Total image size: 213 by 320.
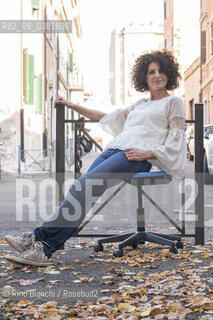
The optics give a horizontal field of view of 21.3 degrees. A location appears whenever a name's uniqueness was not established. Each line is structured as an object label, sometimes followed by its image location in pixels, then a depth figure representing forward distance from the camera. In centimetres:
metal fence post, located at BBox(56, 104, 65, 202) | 507
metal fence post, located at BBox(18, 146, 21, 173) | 1726
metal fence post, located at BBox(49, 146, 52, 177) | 1650
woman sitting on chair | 415
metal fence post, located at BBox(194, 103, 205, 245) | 494
